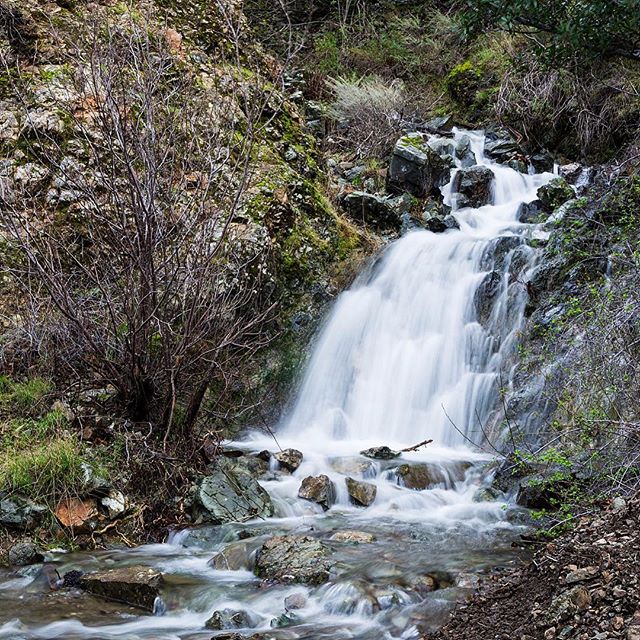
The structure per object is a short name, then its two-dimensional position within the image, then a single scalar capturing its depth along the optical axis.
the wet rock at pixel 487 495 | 5.85
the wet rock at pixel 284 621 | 3.88
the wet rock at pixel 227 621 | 3.90
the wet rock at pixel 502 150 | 11.80
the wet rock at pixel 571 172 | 10.66
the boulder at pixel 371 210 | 10.24
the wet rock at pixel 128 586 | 4.11
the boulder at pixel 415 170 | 10.86
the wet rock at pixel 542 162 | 11.46
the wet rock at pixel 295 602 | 4.07
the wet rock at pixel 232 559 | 4.66
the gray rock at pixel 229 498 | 5.39
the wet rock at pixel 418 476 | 6.24
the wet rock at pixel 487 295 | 8.35
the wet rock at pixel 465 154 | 11.85
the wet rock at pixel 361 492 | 5.98
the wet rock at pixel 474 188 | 10.98
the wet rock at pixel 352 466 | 6.45
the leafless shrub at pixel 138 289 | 5.25
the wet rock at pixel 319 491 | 5.91
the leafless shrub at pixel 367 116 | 12.16
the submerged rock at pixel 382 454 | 6.76
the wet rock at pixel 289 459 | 6.54
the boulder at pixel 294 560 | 4.39
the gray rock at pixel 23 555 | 4.57
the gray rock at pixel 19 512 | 4.82
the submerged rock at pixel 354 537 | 5.11
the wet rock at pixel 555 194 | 9.75
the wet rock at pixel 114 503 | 5.15
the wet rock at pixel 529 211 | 10.07
